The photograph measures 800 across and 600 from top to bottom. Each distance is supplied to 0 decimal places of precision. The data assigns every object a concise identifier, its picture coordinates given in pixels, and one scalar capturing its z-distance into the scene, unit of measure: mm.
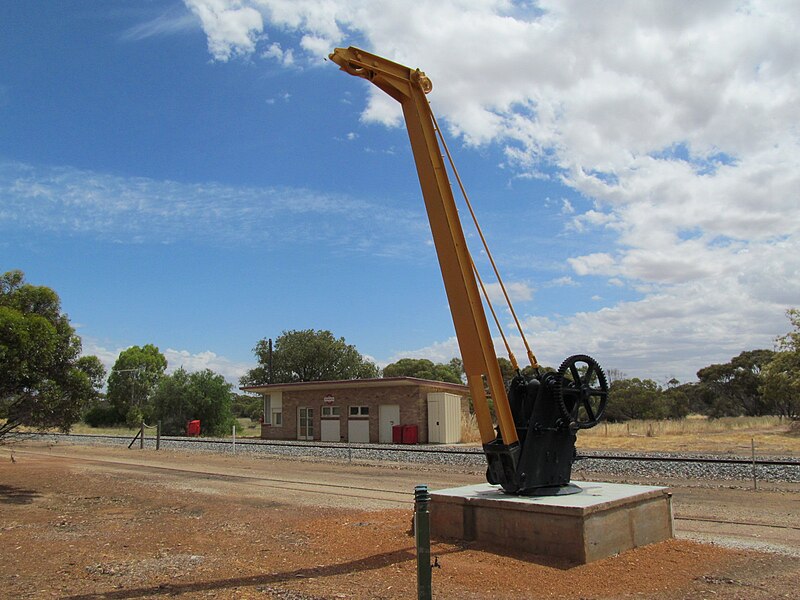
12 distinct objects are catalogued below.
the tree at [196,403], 45625
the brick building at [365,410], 33625
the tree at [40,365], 12875
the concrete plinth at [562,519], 7137
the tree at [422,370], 74250
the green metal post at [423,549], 4609
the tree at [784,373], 39625
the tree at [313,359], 68438
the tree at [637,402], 56219
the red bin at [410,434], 32597
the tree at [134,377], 68438
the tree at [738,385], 61281
